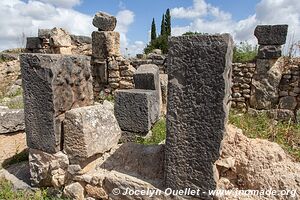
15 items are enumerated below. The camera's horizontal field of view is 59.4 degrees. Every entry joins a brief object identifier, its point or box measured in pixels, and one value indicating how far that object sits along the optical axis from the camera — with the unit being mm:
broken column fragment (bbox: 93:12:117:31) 7926
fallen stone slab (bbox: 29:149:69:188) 2962
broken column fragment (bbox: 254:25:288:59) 6521
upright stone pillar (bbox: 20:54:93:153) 2805
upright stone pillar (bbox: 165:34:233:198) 2100
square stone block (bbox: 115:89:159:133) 4664
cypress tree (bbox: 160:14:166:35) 28781
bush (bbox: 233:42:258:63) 7641
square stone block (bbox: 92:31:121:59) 7993
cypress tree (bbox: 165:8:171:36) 29172
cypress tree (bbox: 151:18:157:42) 28359
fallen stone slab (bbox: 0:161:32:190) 3220
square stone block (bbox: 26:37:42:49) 9656
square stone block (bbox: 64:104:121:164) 2861
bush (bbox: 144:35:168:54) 18519
